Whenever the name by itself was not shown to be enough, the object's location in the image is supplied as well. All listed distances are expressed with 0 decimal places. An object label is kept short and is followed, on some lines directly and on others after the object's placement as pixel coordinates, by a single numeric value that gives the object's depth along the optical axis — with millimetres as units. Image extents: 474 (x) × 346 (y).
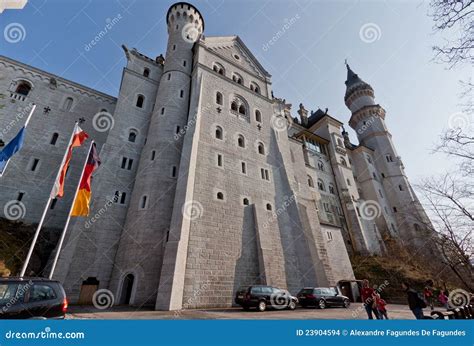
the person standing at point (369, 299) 8719
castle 15250
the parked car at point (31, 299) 5305
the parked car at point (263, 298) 12312
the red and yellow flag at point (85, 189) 10604
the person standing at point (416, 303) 7066
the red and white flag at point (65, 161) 9812
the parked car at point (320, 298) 14344
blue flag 9531
